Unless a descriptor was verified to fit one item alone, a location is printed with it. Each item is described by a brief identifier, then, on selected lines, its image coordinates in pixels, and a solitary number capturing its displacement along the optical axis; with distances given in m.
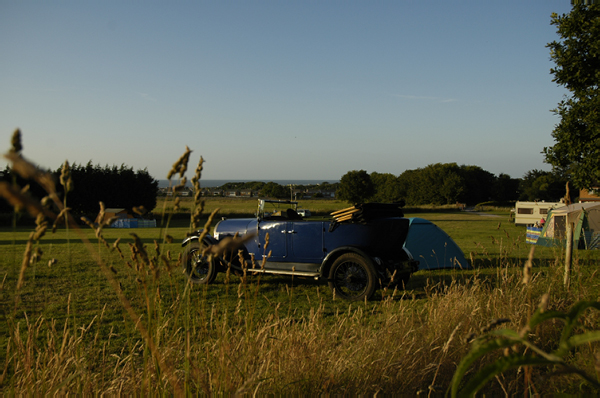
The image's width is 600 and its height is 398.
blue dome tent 10.20
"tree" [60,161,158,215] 43.19
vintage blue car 6.74
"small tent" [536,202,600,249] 15.74
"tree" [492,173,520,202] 83.88
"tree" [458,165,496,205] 79.75
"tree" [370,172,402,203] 87.65
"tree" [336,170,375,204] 76.31
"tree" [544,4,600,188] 13.79
